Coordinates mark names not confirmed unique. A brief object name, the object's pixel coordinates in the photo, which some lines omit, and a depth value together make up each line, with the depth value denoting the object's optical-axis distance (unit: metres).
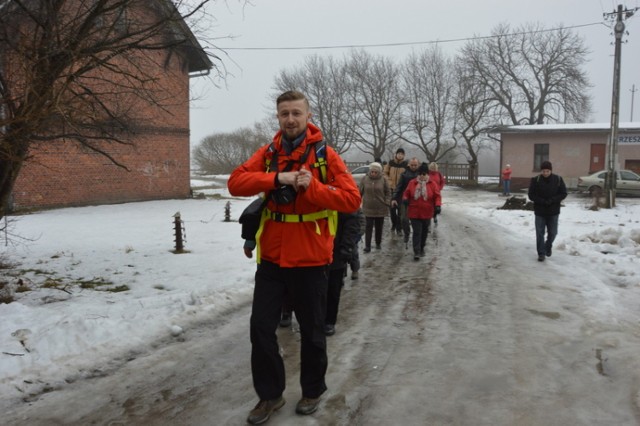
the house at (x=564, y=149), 28.61
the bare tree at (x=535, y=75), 42.91
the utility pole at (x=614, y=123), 17.30
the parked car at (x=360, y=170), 31.37
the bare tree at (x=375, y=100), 41.22
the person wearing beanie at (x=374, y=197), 9.23
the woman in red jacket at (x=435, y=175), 10.92
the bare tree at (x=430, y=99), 39.97
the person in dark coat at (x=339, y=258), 4.82
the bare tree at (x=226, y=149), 53.78
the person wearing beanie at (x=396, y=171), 11.62
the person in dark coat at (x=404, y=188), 10.13
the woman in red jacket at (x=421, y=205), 8.84
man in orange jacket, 3.09
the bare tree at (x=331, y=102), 41.72
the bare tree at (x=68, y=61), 4.79
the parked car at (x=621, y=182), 23.69
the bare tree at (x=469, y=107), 38.88
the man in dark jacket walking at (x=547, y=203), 8.61
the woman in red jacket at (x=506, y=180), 26.38
